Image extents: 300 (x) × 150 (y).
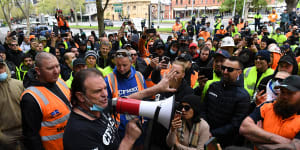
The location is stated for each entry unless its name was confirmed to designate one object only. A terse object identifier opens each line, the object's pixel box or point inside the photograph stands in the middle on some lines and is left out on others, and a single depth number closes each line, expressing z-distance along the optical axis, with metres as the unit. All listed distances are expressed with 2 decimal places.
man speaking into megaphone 1.51
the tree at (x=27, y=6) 16.73
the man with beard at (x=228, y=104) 2.70
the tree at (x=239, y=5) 39.00
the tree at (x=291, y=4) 19.54
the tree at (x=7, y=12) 16.51
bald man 2.12
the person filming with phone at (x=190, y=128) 2.42
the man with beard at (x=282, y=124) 1.96
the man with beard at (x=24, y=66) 4.75
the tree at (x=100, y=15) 8.65
